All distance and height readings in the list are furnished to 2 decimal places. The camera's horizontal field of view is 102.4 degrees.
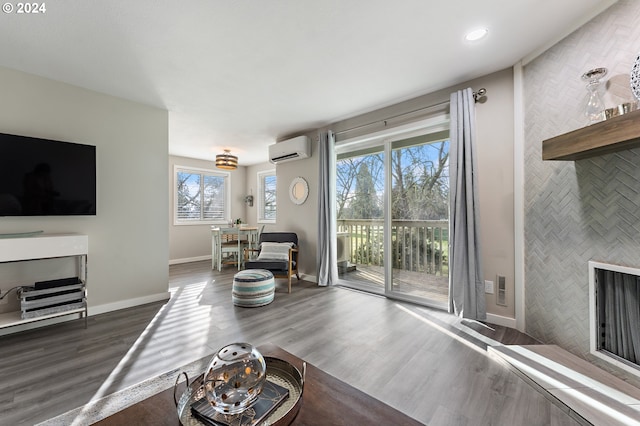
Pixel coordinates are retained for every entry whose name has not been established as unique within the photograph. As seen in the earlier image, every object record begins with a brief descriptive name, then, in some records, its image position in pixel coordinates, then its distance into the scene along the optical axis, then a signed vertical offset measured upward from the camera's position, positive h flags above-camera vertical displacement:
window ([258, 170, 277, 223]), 6.74 +0.47
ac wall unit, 4.26 +1.10
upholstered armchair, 3.71 -0.62
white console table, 2.20 -0.31
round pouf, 3.10 -0.93
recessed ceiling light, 2.01 +1.42
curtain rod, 2.65 +1.24
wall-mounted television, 2.40 +0.39
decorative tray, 0.85 -0.67
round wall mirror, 4.44 +0.41
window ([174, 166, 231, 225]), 6.14 +0.47
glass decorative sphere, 0.88 -0.58
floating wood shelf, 1.42 +0.44
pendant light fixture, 4.80 +1.00
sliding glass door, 3.12 -0.04
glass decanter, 1.71 +0.79
